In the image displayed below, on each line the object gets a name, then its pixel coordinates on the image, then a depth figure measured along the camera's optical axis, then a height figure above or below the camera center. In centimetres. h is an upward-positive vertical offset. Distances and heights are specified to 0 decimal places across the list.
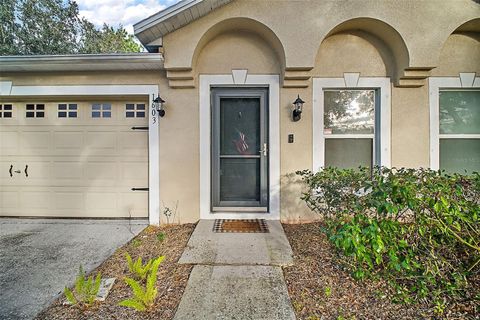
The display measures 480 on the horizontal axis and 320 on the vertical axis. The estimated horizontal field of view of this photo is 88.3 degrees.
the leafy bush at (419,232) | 202 -65
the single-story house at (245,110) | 405 +85
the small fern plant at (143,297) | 203 -119
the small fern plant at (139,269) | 252 -114
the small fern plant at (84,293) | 217 -120
